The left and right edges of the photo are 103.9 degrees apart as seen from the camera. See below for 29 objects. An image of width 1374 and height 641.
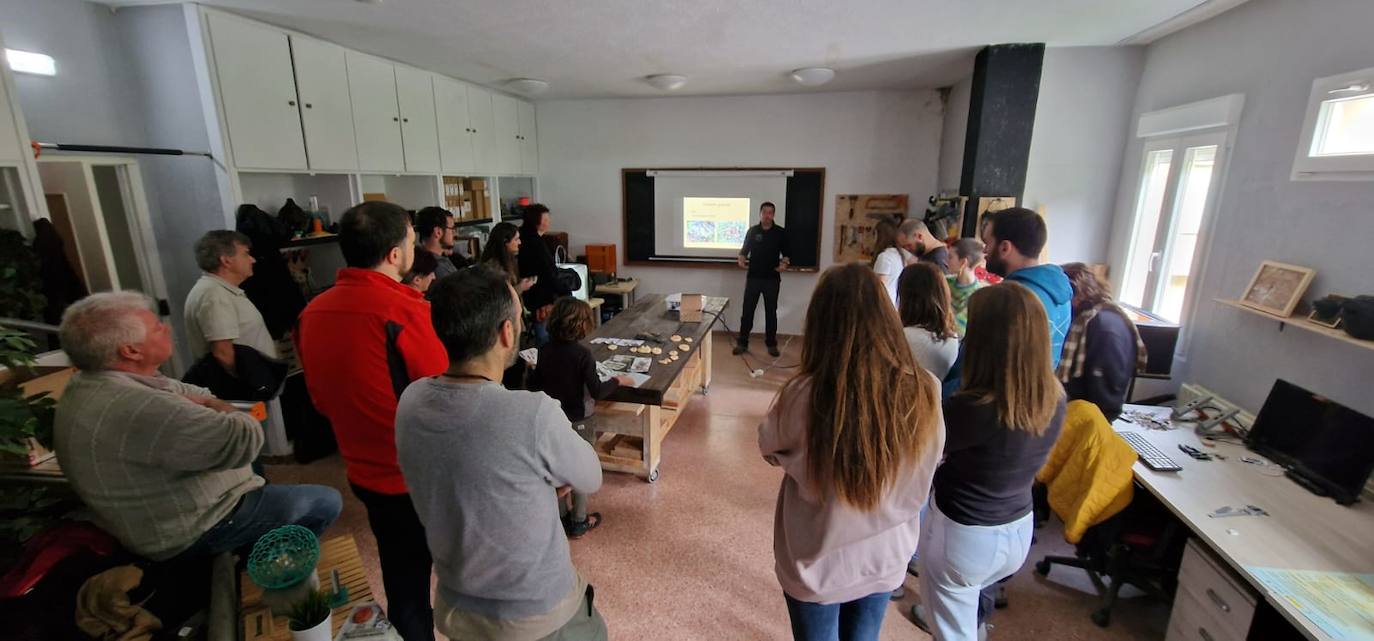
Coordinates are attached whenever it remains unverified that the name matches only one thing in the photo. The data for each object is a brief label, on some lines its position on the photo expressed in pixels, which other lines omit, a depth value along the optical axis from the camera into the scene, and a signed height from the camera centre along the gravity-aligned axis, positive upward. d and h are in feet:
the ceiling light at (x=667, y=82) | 14.88 +3.37
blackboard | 19.35 -0.45
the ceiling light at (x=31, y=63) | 7.95 +2.06
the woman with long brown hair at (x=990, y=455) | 4.73 -2.27
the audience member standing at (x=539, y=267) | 12.89 -1.51
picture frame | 7.13 -1.10
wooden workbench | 9.27 -3.88
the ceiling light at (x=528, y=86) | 15.53 +3.40
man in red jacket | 4.89 -1.41
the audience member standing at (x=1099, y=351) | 7.69 -2.05
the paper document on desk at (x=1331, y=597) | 4.66 -3.55
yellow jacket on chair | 6.62 -3.25
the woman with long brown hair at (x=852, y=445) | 3.87 -1.75
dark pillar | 11.75 +1.94
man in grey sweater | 3.51 -1.77
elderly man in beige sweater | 4.74 -2.09
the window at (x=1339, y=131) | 6.43 +0.94
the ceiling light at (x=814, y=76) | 13.81 +3.31
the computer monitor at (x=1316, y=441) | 6.26 -2.89
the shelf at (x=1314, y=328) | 6.03 -1.45
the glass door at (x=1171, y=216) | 9.33 -0.18
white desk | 5.51 -3.50
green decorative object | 4.36 -2.95
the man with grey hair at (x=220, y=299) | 8.41 -1.50
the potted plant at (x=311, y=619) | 4.00 -3.07
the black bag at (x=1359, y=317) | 5.97 -1.21
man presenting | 18.52 -2.09
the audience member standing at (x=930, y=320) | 6.99 -1.46
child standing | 8.03 -2.37
